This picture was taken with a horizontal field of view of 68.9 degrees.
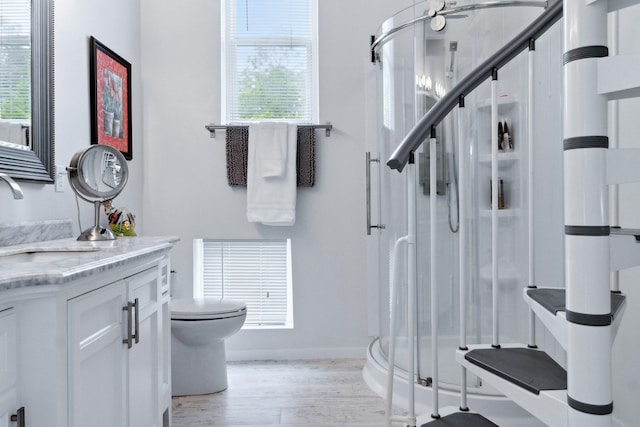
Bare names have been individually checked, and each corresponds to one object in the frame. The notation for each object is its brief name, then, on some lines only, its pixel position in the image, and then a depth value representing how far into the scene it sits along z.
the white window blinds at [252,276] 3.14
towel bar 2.97
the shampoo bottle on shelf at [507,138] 2.27
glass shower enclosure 2.23
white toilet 2.35
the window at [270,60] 3.09
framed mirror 1.84
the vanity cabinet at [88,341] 0.94
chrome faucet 1.39
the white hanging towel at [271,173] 2.88
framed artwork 2.39
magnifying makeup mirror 1.89
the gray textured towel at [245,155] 2.95
